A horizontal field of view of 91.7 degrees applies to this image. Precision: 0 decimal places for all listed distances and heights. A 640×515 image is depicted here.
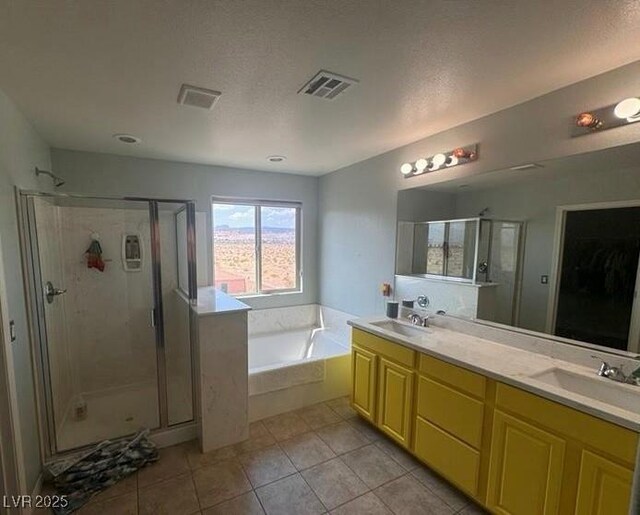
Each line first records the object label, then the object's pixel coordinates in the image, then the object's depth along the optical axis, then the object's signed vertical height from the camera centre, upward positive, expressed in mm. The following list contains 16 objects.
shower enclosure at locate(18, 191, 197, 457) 2232 -730
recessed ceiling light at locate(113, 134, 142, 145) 2506 +759
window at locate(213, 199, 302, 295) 3732 -192
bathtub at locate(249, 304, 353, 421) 2701 -1310
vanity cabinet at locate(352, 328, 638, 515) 1271 -1050
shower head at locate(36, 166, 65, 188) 2742 +436
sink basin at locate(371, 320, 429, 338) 2512 -799
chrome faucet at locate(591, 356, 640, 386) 1484 -697
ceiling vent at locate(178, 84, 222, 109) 1742 +786
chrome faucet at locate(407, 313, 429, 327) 2609 -738
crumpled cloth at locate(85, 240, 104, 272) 2957 -252
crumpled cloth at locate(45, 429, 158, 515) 1876 -1544
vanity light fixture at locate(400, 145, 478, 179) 2230 +559
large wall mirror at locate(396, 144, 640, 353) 1653 -92
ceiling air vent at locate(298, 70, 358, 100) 1625 +807
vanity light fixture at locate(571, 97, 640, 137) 1466 +583
